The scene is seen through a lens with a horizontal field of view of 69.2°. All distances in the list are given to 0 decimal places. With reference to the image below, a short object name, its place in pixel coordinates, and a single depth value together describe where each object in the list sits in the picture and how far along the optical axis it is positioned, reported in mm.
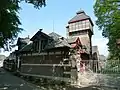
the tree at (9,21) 7885
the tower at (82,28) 17956
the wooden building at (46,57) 10103
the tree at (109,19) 10565
